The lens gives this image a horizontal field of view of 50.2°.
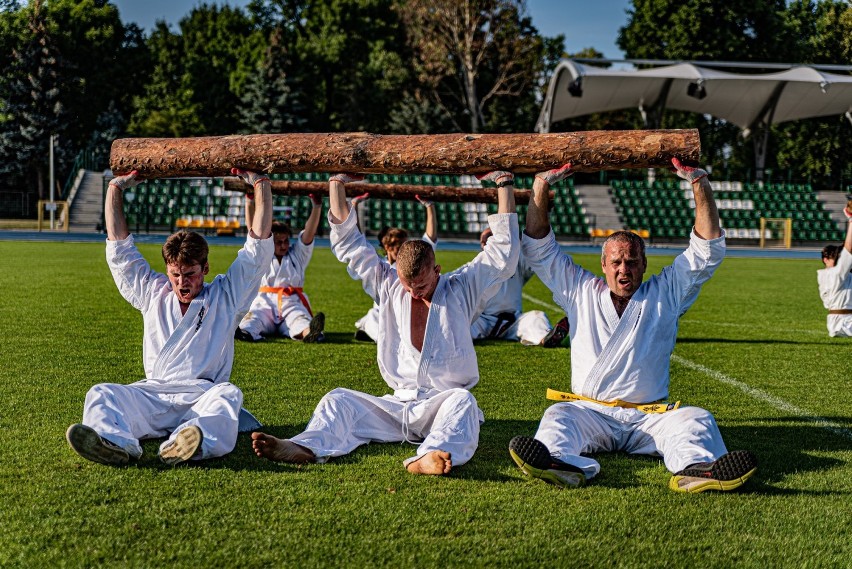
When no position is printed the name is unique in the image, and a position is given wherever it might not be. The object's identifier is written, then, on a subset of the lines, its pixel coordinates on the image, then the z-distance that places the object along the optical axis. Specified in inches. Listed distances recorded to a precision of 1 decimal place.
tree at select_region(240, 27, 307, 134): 2100.1
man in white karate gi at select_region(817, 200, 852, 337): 478.6
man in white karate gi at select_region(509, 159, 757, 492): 209.5
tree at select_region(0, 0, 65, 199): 2073.1
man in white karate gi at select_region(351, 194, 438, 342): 382.6
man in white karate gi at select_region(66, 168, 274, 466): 211.6
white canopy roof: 1557.6
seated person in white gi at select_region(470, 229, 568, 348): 420.8
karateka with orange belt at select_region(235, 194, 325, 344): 416.8
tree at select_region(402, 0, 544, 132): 1909.4
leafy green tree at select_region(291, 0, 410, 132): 2304.4
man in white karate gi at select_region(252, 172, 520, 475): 213.8
